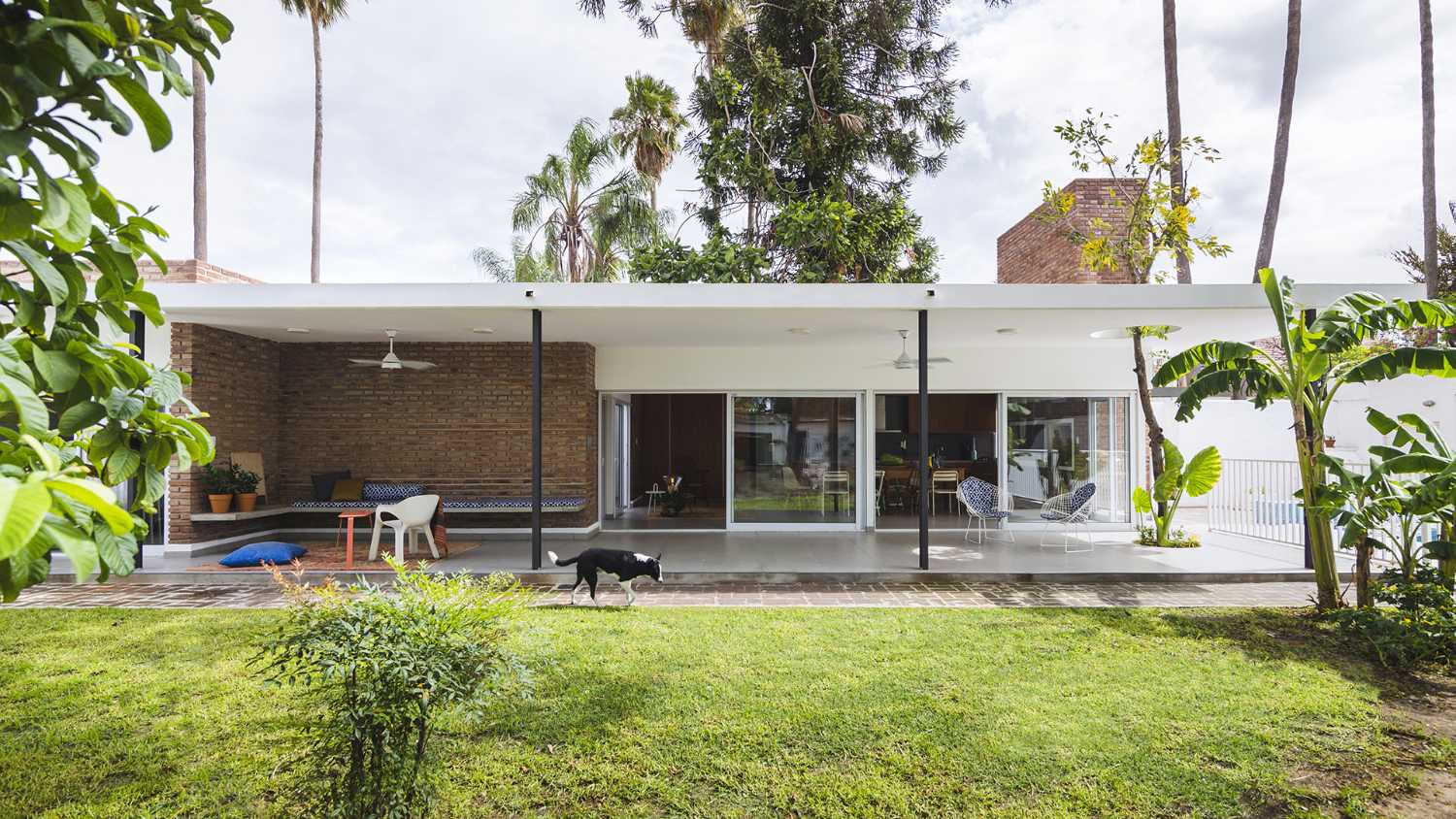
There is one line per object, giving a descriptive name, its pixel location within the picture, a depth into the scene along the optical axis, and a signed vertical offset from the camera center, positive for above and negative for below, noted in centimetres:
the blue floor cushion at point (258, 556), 813 -128
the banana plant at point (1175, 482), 871 -54
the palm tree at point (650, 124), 1842 +808
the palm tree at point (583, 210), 2167 +681
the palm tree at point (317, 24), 1781 +1018
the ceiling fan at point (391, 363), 847 +89
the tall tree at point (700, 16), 1667 +958
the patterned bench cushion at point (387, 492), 1038 -74
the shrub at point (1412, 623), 501 -131
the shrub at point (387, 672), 256 -83
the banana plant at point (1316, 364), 575 +59
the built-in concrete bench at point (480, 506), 964 -89
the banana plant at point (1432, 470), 526 -25
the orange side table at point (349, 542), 797 -111
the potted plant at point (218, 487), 892 -58
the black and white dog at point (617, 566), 646 -110
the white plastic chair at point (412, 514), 819 -84
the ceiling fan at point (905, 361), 875 +91
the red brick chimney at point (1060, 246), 1363 +379
